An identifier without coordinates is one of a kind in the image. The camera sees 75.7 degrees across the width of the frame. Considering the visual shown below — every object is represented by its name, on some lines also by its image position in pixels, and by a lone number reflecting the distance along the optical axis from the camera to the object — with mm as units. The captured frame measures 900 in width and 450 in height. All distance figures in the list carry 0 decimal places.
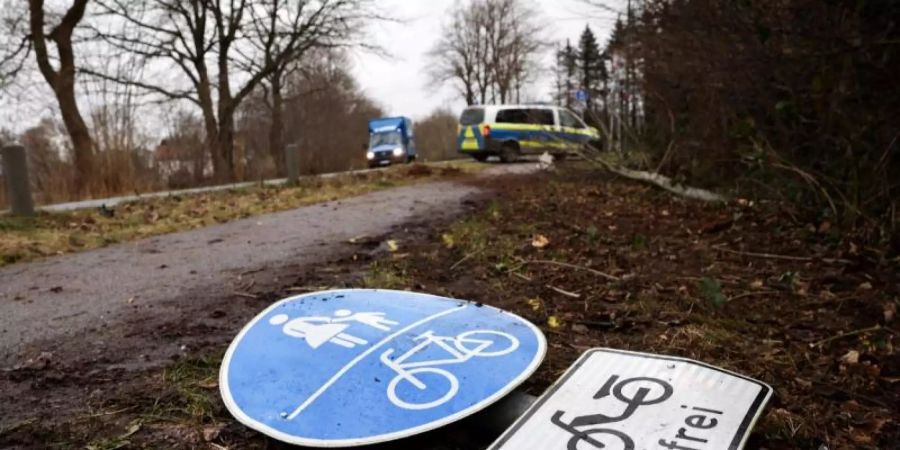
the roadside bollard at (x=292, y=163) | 11145
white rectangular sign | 1607
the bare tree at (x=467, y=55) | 45000
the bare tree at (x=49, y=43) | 14906
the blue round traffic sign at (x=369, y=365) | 1734
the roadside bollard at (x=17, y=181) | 6746
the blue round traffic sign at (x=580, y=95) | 9617
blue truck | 25094
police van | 17438
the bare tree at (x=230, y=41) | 21406
